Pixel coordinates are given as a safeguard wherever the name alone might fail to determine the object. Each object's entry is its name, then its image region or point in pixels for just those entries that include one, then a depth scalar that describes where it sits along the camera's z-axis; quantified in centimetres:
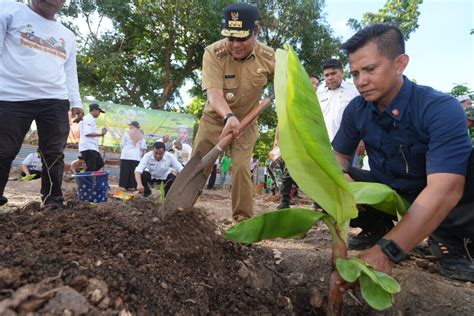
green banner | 1101
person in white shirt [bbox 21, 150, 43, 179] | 725
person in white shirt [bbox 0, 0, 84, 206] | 245
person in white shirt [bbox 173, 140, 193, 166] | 983
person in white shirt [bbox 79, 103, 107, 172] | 611
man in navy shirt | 144
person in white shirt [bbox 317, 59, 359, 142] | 399
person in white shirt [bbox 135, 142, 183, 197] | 545
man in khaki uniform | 296
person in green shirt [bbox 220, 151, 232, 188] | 1166
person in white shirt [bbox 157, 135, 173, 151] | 1112
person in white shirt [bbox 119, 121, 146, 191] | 677
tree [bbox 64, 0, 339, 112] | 1322
